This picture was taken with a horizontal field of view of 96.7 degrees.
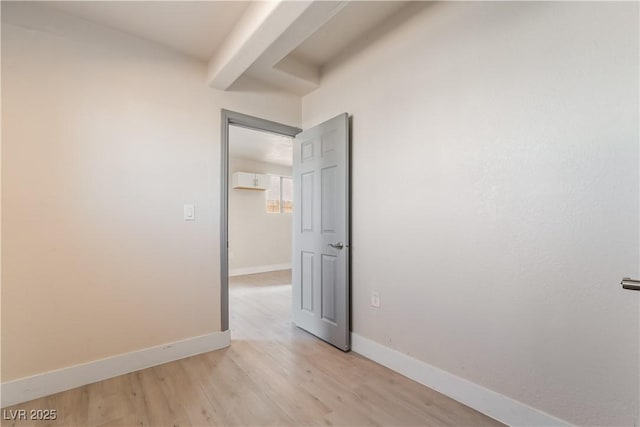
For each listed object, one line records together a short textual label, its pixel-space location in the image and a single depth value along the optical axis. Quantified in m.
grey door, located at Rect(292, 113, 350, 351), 2.41
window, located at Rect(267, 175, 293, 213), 6.66
